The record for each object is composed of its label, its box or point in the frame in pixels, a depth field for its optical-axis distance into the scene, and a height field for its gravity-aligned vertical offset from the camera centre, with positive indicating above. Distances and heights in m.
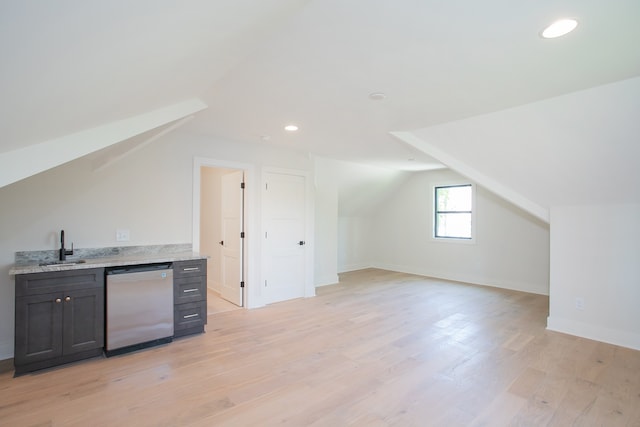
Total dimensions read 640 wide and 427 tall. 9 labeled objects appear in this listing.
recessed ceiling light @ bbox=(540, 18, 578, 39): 1.70 +1.04
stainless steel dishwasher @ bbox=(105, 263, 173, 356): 3.04 -0.91
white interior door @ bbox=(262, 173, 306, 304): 4.87 -0.33
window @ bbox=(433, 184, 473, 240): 6.57 +0.10
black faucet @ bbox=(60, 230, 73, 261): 3.12 -0.36
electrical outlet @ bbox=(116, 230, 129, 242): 3.54 -0.23
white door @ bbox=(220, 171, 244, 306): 4.73 -0.33
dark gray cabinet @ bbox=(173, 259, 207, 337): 3.50 -0.91
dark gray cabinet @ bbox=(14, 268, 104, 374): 2.68 -0.91
